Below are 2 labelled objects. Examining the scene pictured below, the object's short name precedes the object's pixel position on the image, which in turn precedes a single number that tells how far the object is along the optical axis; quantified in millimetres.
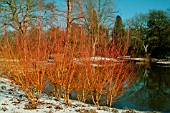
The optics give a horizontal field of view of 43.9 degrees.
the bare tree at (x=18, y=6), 17781
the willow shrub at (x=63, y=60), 4465
